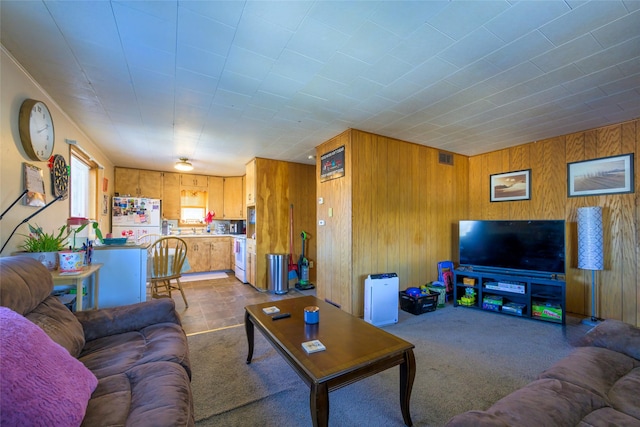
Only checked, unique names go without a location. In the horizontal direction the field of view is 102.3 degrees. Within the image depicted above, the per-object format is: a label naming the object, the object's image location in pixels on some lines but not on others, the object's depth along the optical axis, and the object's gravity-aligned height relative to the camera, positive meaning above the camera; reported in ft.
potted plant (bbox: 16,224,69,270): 6.23 -0.77
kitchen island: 8.02 -1.81
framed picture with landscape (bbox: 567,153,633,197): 10.05 +1.73
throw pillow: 2.60 -1.89
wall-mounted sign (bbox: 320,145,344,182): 11.51 +2.50
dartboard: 8.18 +1.36
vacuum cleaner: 16.15 -3.63
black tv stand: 10.45 -3.31
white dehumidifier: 10.23 -3.31
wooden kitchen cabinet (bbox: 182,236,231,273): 19.30 -2.78
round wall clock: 6.48 +2.39
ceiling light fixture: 15.57 +3.18
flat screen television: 10.67 -1.25
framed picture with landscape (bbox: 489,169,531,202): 12.85 +1.66
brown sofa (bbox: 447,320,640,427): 3.33 -2.65
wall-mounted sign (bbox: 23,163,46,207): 6.58 +0.83
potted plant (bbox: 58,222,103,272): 6.17 -1.05
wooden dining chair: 11.41 -2.19
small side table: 5.79 -1.39
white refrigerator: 17.35 +0.00
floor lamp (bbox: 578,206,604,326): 10.04 -1.06
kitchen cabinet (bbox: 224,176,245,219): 22.06 +1.65
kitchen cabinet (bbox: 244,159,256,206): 15.90 +2.24
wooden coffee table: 4.17 -2.58
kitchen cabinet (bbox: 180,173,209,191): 20.51 +2.91
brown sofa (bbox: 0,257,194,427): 2.86 -2.32
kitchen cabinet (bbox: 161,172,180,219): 19.84 +1.71
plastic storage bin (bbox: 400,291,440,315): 11.36 -3.84
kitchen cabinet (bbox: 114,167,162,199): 18.42 +2.52
